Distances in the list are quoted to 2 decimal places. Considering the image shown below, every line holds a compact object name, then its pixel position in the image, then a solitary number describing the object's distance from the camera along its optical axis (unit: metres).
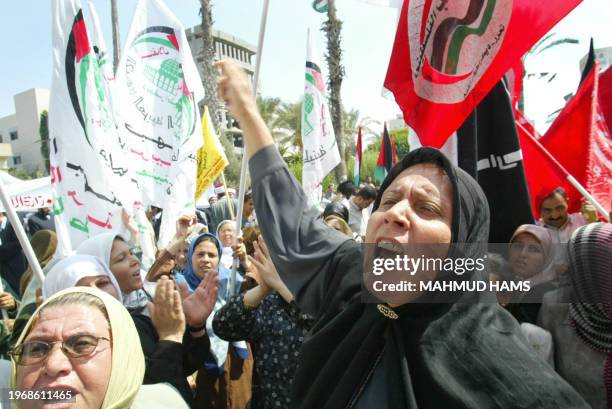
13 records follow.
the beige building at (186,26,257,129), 44.47
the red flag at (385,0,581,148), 2.01
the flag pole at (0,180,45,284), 1.98
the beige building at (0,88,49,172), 40.28
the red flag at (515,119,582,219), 2.95
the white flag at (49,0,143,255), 2.88
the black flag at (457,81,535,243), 2.03
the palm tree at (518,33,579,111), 11.71
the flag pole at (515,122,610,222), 2.55
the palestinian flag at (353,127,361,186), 9.64
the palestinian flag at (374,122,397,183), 7.76
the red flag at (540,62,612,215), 3.24
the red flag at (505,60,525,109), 2.66
